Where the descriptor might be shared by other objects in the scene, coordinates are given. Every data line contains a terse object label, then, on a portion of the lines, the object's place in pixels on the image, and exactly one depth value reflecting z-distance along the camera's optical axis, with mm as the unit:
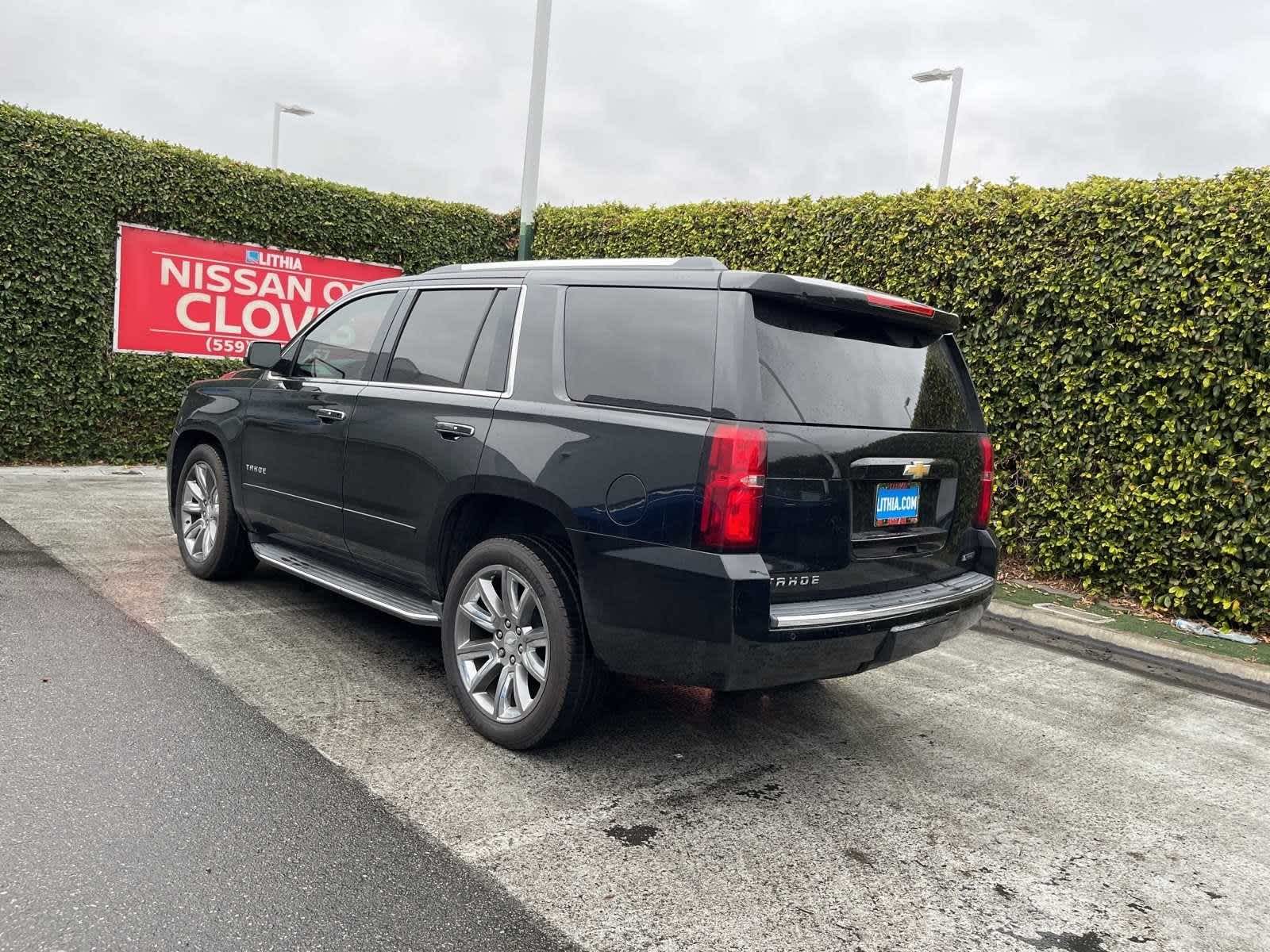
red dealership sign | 10133
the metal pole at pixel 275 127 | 21016
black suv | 3166
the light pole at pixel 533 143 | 10703
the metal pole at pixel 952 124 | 12383
